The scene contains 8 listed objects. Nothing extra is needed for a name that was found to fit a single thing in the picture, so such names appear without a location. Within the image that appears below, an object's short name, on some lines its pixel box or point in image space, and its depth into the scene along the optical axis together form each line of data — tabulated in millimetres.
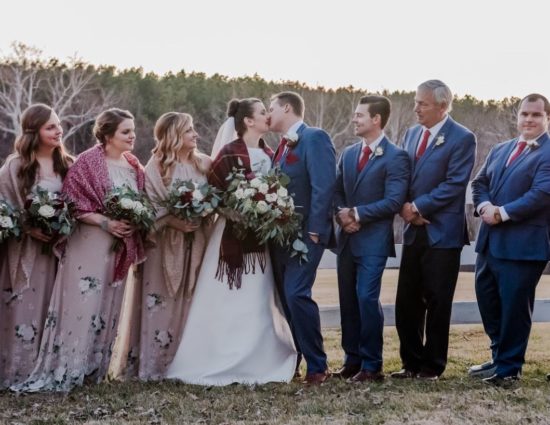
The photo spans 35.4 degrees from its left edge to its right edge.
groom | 7176
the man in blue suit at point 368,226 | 7215
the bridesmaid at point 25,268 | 7137
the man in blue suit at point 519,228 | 7055
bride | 7316
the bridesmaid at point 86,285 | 7070
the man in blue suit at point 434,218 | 7207
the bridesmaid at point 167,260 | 7465
